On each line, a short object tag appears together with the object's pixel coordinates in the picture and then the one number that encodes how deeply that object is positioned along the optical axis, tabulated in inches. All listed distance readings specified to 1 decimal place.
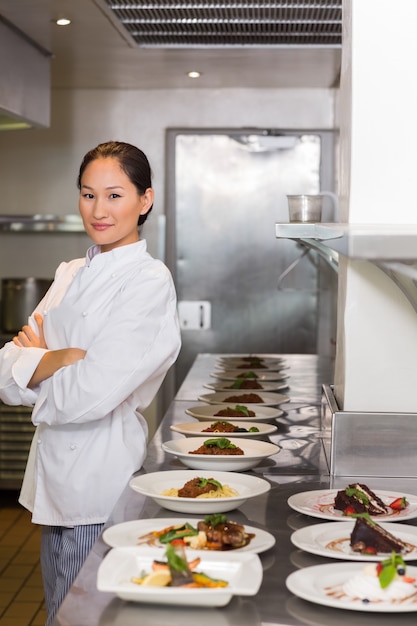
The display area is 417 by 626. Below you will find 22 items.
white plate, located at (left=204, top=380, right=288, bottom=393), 148.9
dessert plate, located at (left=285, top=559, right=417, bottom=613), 58.2
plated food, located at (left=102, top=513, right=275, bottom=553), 68.3
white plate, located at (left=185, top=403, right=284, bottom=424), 122.3
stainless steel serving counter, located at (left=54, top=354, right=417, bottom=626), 59.4
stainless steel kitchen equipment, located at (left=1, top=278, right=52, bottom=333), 235.1
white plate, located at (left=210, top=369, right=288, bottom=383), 162.2
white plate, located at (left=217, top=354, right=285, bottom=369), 182.2
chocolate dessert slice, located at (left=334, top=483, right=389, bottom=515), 78.7
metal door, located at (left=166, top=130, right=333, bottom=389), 252.1
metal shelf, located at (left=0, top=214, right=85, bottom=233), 243.8
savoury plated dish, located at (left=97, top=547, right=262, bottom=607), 57.6
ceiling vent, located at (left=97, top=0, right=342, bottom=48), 158.6
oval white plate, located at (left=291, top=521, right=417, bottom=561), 67.5
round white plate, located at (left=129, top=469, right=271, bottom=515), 78.6
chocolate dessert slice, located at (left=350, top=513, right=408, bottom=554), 68.4
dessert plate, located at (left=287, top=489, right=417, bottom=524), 77.2
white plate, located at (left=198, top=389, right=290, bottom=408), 134.2
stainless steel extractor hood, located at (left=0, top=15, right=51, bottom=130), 170.2
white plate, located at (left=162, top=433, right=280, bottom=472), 94.4
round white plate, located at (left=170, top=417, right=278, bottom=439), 108.6
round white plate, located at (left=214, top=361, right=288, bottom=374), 174.1
